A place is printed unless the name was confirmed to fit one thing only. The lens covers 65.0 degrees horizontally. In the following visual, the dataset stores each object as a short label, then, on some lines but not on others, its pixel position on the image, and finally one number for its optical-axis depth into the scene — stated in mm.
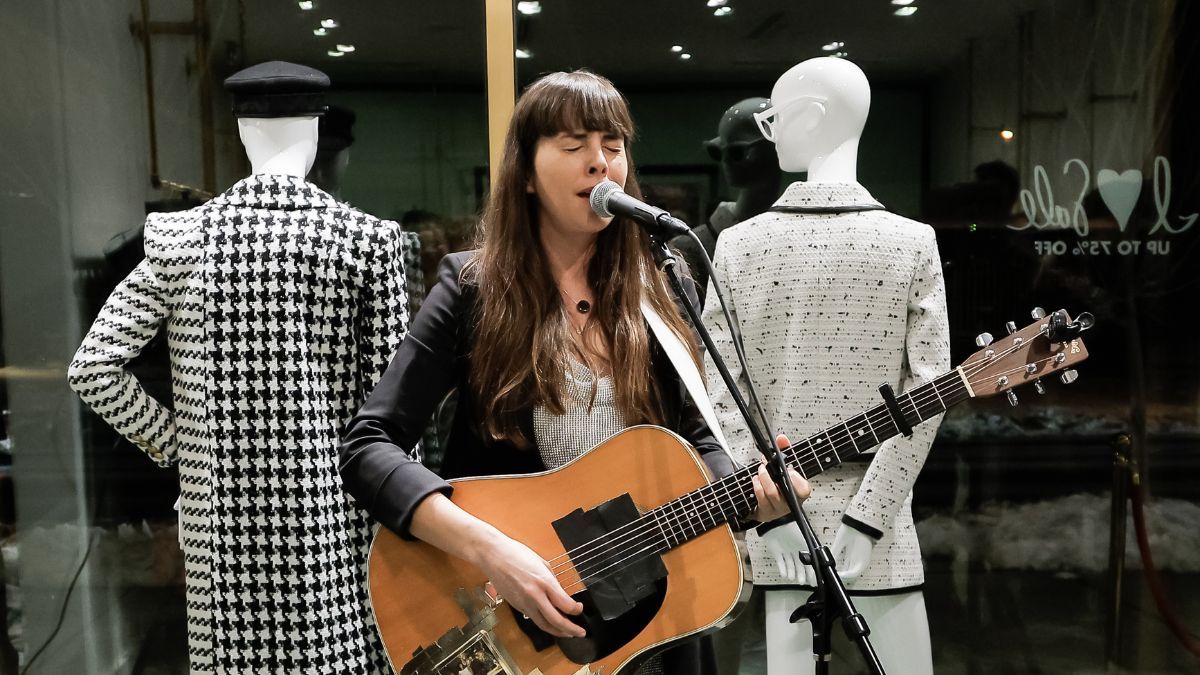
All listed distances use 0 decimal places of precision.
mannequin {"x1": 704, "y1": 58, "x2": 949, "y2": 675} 2029
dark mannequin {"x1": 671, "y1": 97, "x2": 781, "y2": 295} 2746
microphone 1285
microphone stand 1261
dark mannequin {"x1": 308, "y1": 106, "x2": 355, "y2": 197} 2623
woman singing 1452
